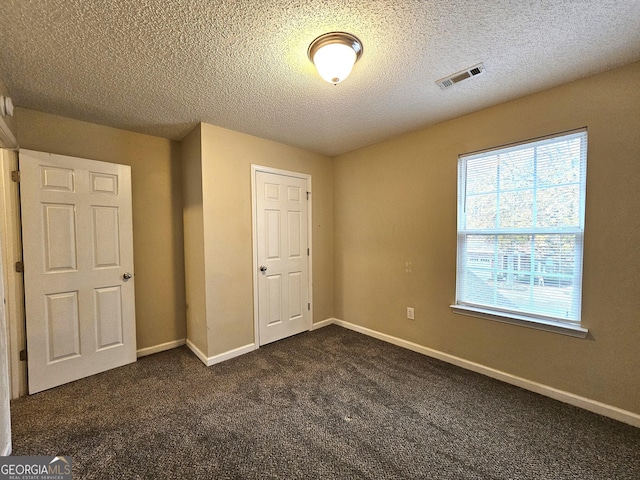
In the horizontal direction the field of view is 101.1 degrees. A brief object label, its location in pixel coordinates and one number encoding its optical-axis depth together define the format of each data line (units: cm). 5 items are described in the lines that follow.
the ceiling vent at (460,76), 178
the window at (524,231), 198
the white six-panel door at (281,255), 304
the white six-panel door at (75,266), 217
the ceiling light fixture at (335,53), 148
